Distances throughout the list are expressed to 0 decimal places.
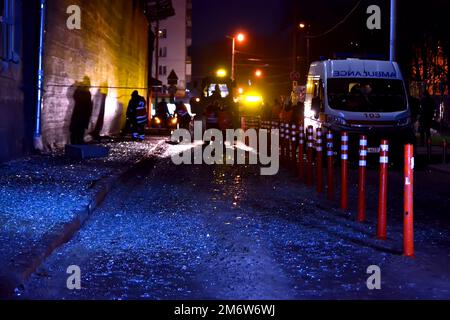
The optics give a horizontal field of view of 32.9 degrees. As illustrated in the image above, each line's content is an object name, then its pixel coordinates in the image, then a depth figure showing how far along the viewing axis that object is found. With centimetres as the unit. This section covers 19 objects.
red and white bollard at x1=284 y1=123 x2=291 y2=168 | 1881
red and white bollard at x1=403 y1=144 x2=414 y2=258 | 809
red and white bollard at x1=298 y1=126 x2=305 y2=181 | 1586
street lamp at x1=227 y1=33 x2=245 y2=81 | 4484
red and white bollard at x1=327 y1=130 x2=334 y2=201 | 1272
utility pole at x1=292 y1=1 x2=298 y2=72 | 3559
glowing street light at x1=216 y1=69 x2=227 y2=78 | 3773
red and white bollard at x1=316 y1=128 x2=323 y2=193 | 1374
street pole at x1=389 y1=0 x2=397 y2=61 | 2389
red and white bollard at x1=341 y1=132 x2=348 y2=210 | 1134
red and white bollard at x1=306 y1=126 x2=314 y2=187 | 1479
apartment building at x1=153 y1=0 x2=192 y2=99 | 10488
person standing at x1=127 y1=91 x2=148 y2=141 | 2816
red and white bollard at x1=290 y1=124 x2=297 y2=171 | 1773
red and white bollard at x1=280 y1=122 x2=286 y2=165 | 1977
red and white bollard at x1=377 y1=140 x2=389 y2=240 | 900
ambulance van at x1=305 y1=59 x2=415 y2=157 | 1902
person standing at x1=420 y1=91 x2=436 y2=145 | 2550
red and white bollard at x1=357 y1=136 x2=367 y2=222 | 1019
